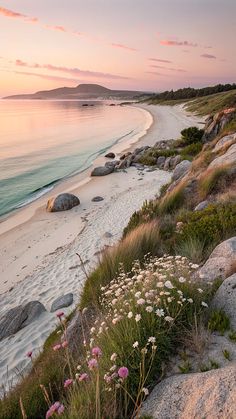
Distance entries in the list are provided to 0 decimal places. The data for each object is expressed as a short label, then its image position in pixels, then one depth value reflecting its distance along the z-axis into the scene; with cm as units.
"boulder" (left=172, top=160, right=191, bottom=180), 1623
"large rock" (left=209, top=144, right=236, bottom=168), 1117
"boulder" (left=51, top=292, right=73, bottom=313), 829
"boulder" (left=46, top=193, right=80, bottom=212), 1738
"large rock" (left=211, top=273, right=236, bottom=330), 393
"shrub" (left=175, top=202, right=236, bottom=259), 665
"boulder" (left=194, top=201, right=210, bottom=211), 923
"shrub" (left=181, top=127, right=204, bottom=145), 2658
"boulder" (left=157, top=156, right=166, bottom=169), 2461
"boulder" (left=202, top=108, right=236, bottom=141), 2155
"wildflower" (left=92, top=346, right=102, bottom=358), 232
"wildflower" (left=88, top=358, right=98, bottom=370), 237
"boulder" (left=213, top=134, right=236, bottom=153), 1444
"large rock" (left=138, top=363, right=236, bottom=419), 257
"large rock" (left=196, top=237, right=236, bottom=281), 481
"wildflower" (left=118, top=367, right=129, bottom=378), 212
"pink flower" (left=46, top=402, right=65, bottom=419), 228
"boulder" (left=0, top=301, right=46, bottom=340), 804
